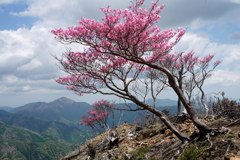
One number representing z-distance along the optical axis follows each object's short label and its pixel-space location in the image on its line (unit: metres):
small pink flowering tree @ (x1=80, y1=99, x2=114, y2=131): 29.33
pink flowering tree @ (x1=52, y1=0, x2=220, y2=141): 7.82
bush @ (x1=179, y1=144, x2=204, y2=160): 6.74
